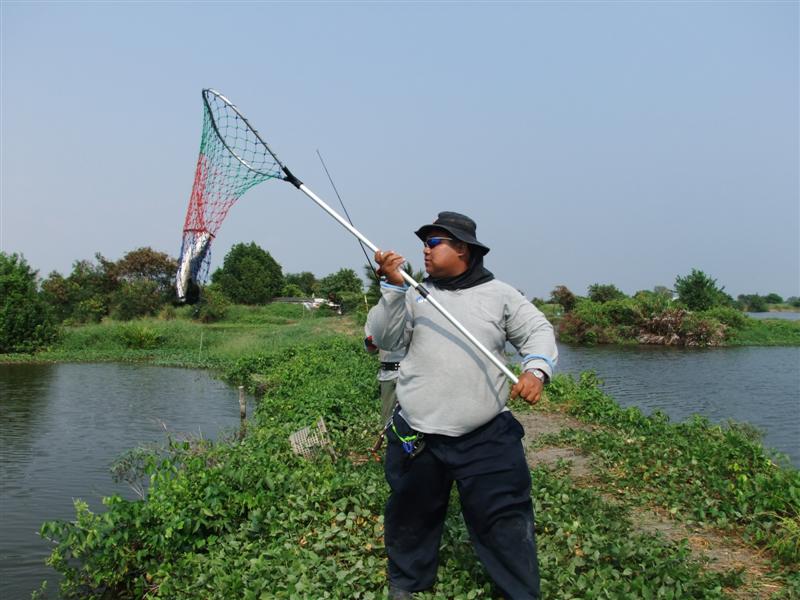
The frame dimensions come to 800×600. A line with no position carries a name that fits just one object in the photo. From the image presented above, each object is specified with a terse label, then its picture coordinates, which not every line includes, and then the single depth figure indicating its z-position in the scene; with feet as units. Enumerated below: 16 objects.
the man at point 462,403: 10.40
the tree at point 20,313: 97.50
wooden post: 33.14
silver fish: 16.71
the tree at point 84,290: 136.77
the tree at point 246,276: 176.76
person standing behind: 21.74
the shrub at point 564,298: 165.37
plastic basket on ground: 22.79
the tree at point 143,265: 141.59
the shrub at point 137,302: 124.98
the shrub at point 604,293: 157.48
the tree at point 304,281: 273.95
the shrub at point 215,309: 129.76
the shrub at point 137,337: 106.22
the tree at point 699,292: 139.85
